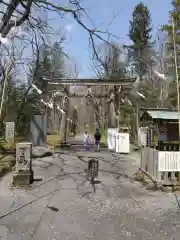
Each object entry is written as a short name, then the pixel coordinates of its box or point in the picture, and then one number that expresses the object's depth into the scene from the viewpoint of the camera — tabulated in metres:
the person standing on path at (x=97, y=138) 25.48
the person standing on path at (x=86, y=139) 25.30
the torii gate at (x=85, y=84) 25.15
